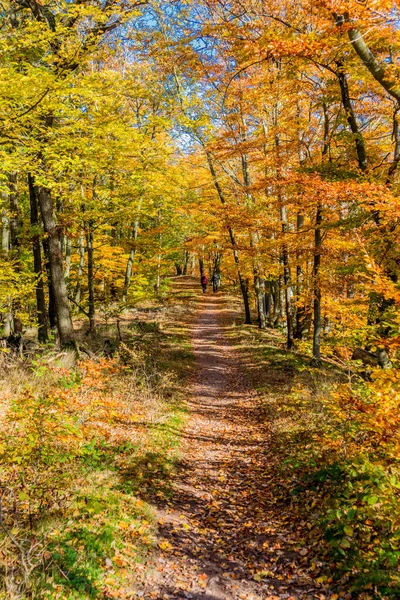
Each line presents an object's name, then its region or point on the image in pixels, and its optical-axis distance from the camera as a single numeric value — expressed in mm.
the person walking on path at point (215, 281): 40000
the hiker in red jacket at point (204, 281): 37031
